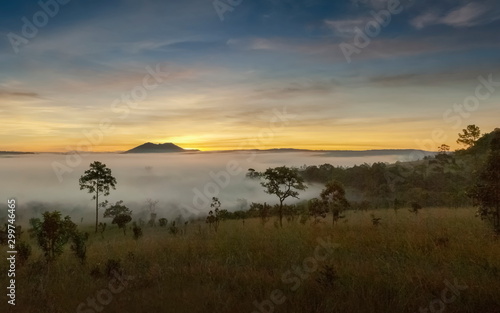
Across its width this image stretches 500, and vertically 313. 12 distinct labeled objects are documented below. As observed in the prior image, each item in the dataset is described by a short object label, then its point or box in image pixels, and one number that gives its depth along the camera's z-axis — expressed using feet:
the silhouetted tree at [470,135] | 132.46
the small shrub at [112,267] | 28.00
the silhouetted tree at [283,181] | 63.93
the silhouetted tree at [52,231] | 35.12
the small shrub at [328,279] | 22.40
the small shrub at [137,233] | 58.97
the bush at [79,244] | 34.63
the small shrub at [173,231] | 59.18
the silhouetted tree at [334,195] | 61.72
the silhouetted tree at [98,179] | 128.88
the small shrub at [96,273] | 28.12
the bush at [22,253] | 35.60
